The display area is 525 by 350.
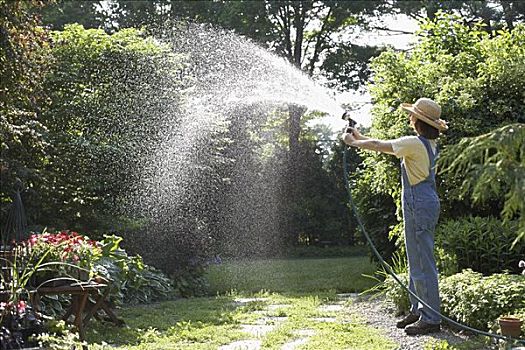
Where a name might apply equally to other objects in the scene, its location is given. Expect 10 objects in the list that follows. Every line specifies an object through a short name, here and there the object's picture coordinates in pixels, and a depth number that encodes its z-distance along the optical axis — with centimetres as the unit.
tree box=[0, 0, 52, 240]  435
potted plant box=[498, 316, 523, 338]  411
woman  489
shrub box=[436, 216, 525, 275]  630
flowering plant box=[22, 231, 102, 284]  476
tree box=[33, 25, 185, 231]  858
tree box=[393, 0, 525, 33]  1730
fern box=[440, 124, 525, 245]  244
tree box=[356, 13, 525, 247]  733
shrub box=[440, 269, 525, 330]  466
